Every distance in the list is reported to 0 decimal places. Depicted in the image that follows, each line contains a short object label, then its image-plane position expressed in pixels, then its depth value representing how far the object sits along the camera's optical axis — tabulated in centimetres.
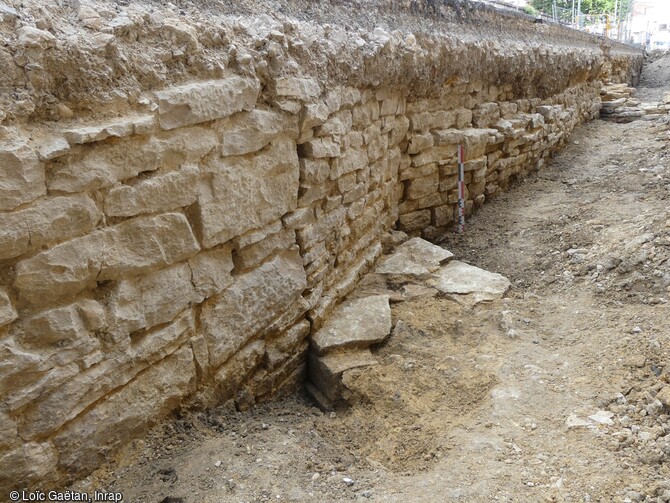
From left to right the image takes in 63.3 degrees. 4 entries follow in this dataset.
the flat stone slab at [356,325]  324
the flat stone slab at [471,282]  389
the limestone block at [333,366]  308
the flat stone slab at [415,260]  410
